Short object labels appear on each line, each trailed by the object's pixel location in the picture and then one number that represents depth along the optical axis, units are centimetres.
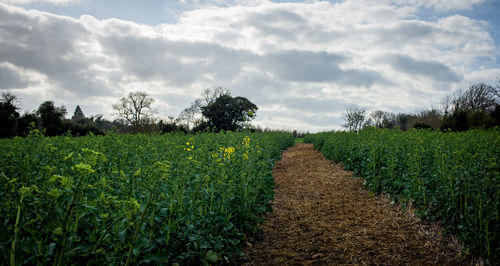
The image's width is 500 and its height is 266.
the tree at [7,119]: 2656
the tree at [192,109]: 6157
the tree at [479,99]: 4216
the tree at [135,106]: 5441
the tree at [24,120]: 2491
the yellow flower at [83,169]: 168
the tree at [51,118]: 2873
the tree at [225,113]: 4453
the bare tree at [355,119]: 6322
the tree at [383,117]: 6789
